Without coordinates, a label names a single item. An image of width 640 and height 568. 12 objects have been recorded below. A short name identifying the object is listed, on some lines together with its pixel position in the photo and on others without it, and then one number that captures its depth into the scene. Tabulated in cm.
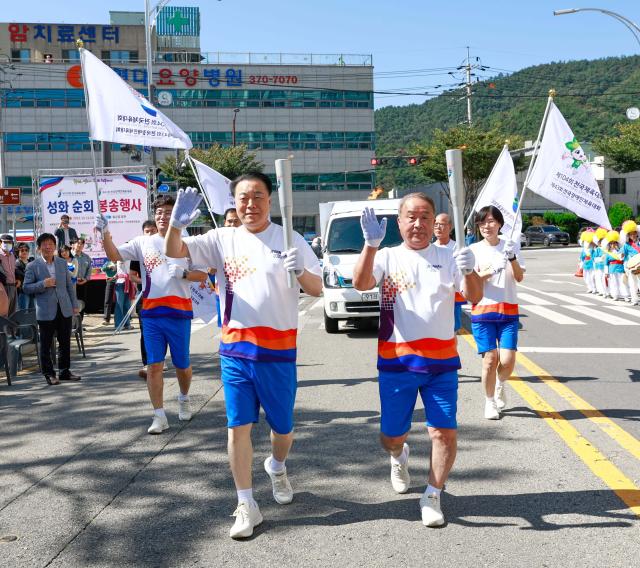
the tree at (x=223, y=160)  4962
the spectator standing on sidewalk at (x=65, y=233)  1686
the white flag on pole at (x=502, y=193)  795
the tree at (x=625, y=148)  5388
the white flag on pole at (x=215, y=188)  947
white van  1353
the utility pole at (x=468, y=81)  6282
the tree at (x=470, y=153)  5578
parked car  5397
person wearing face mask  1193
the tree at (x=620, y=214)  5293
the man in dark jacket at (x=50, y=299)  945
